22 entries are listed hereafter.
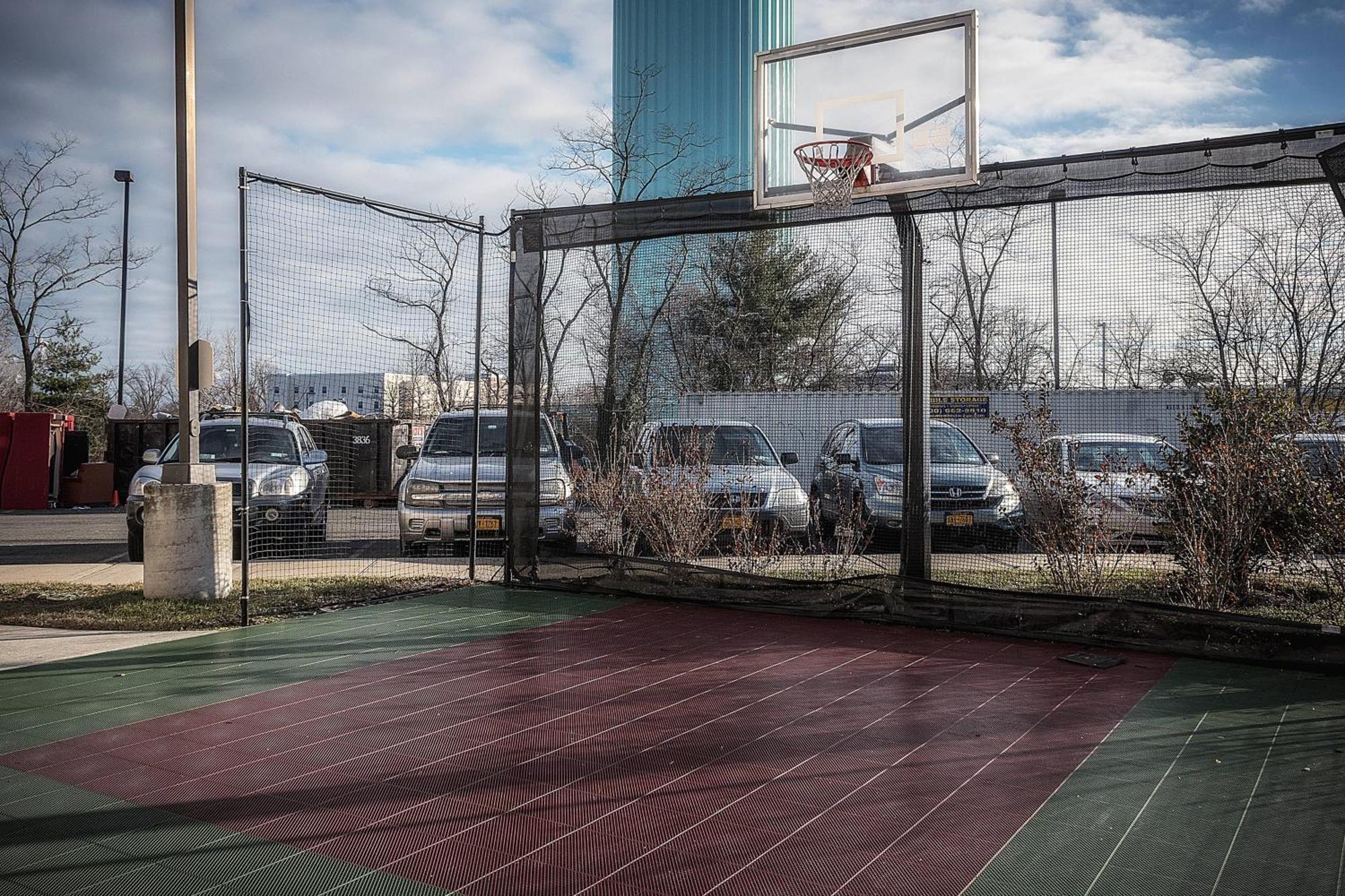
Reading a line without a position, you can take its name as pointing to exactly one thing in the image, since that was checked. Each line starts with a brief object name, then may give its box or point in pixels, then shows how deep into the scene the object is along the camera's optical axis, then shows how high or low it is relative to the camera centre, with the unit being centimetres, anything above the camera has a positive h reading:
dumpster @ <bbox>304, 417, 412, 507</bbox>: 1734 -11
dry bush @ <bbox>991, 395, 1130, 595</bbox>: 717 -52
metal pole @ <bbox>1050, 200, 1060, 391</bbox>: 678 +108
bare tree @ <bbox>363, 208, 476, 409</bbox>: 841 +156
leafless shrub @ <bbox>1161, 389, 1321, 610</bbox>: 655 -39
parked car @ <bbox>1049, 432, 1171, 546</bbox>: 729 -23
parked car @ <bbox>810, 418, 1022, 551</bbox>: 774 -33
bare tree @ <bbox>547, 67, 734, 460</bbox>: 916 +139
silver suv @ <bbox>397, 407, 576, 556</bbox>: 896 -41
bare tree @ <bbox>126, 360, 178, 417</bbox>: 3622 +263
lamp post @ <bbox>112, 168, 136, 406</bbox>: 2127 +538
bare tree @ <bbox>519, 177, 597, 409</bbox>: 866 +136
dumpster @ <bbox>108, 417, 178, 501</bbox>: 1864 +24
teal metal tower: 2438 +1095
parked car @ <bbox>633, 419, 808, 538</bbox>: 868 -19
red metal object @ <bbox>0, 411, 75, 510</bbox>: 1783 -24
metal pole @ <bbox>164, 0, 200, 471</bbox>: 707 +211
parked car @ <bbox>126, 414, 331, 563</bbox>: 995 -26
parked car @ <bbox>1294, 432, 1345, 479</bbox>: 633 -2
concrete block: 720 -66
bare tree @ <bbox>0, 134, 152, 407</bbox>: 2433 +548
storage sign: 812 +37
